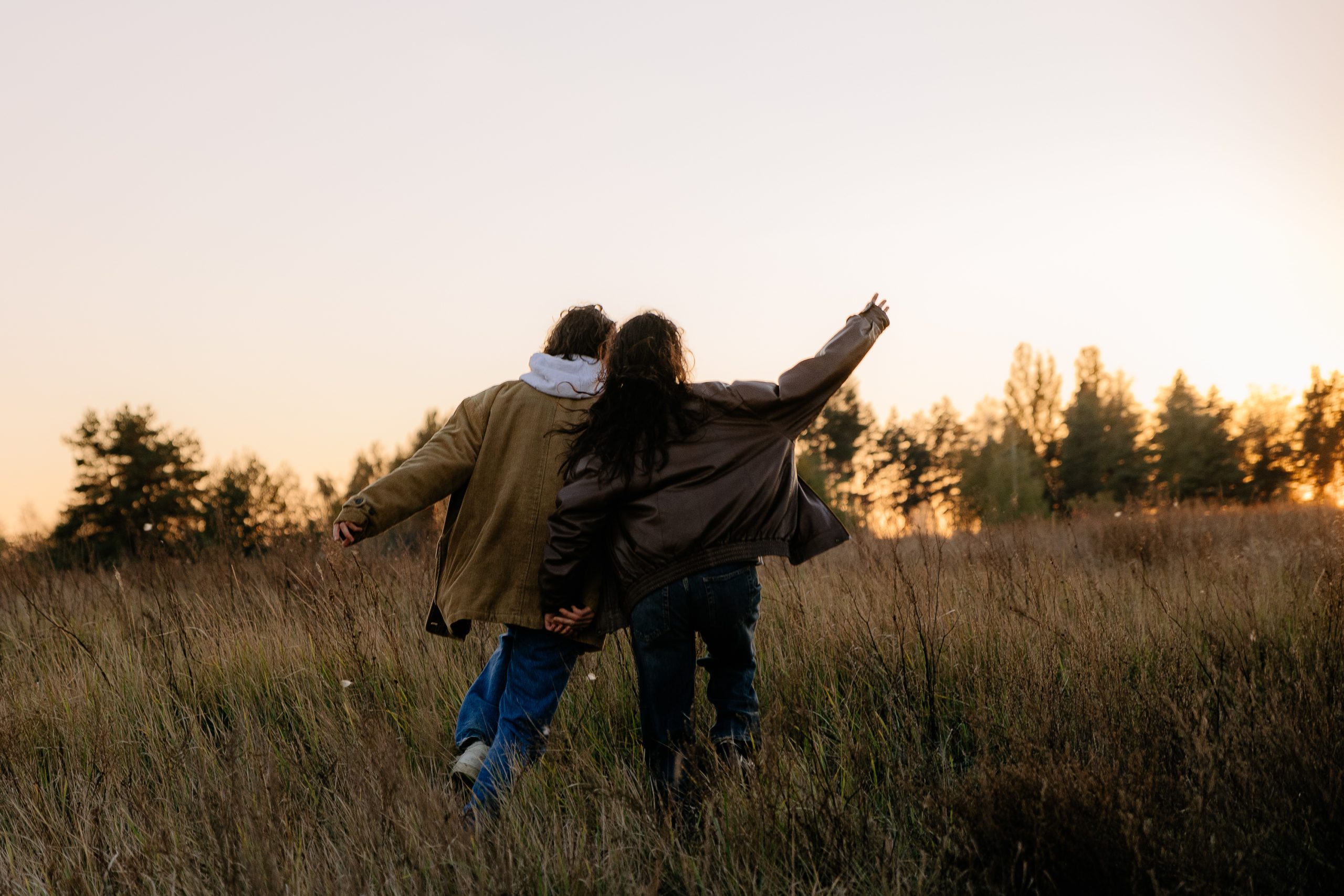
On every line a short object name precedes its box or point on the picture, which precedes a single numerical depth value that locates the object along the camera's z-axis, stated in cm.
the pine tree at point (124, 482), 2962
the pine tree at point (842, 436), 4916
